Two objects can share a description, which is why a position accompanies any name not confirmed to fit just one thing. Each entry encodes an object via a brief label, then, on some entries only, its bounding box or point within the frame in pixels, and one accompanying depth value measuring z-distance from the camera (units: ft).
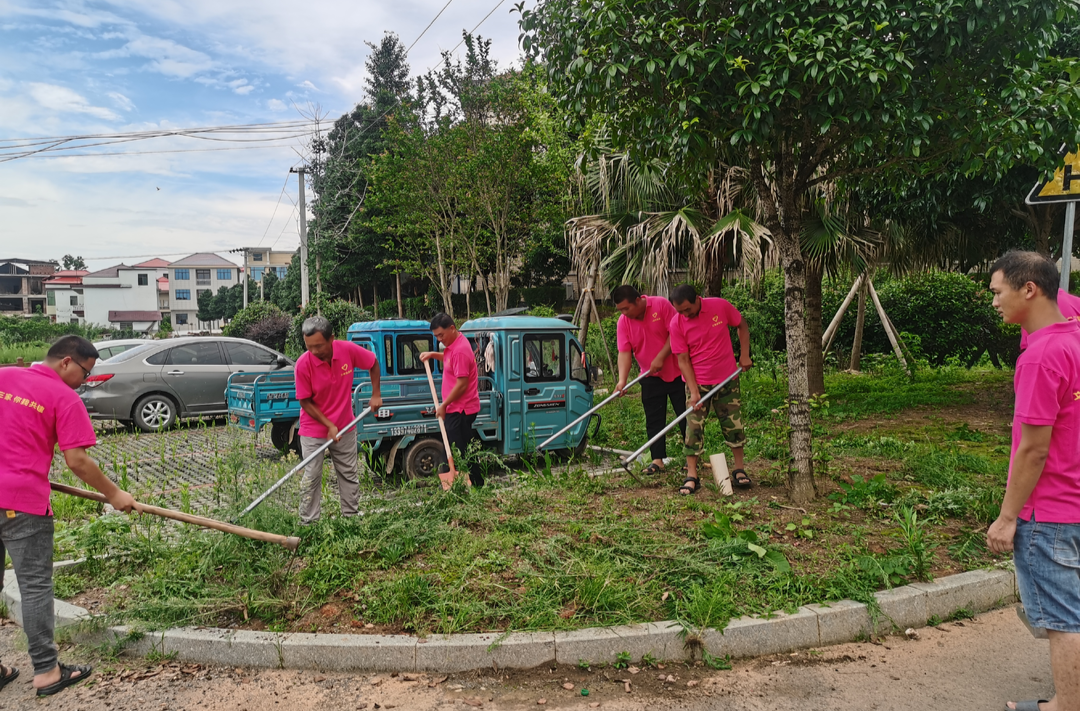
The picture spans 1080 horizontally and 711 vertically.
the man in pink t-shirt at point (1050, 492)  9.37
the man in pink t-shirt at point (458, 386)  21.74
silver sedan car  39.37
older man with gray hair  18.67
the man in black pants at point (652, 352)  24.59
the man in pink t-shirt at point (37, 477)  12.03
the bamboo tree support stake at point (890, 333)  48.26
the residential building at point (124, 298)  248.52
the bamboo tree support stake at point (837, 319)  46.32
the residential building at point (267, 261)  341.33
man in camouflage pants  21.45
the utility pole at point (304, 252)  84.53
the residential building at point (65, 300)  249.77
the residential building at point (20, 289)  279.69
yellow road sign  17.42
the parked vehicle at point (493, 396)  25.58
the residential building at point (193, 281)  279.08
